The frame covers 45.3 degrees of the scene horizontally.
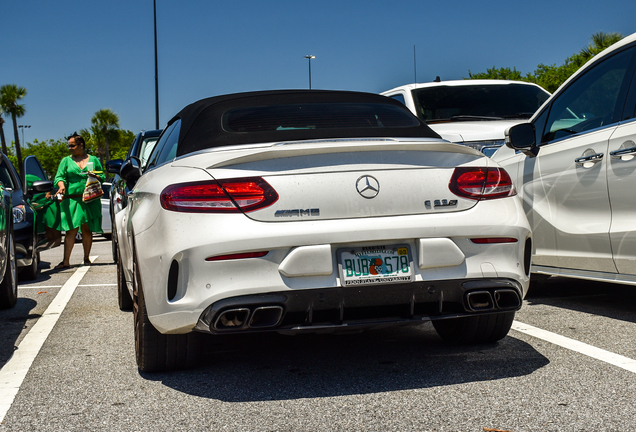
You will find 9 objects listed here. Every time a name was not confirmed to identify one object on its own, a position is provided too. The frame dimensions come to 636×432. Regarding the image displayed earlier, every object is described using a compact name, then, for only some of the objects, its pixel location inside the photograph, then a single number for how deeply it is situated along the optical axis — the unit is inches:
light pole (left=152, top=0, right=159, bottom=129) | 1279.5
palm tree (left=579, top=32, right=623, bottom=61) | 1822.3
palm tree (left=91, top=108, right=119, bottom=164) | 3710.6
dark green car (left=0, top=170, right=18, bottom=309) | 221.0
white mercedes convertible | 135.0
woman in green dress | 410.9
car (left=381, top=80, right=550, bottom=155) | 343.9
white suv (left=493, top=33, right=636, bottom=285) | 193.3
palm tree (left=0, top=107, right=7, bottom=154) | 2739.7
